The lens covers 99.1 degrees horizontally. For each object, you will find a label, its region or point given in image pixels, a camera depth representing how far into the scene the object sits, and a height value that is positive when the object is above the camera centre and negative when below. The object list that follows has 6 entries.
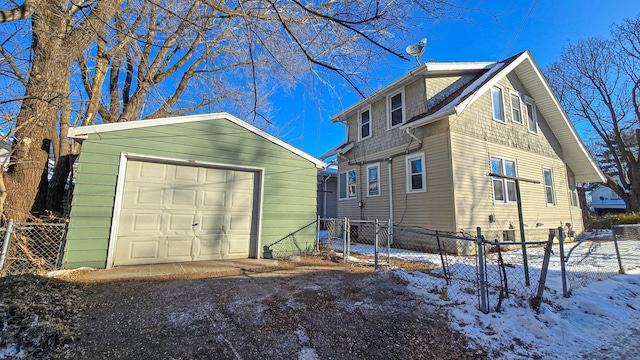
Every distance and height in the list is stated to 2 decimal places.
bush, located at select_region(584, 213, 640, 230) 13.38 -0.06
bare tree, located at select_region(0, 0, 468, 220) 3.30 +2.51
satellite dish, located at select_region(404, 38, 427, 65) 6.73 +4.35
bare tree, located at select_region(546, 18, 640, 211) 16.36 +8.40
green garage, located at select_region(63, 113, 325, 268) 5.06 +0.49
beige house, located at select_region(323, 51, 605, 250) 8.55 +2.45
